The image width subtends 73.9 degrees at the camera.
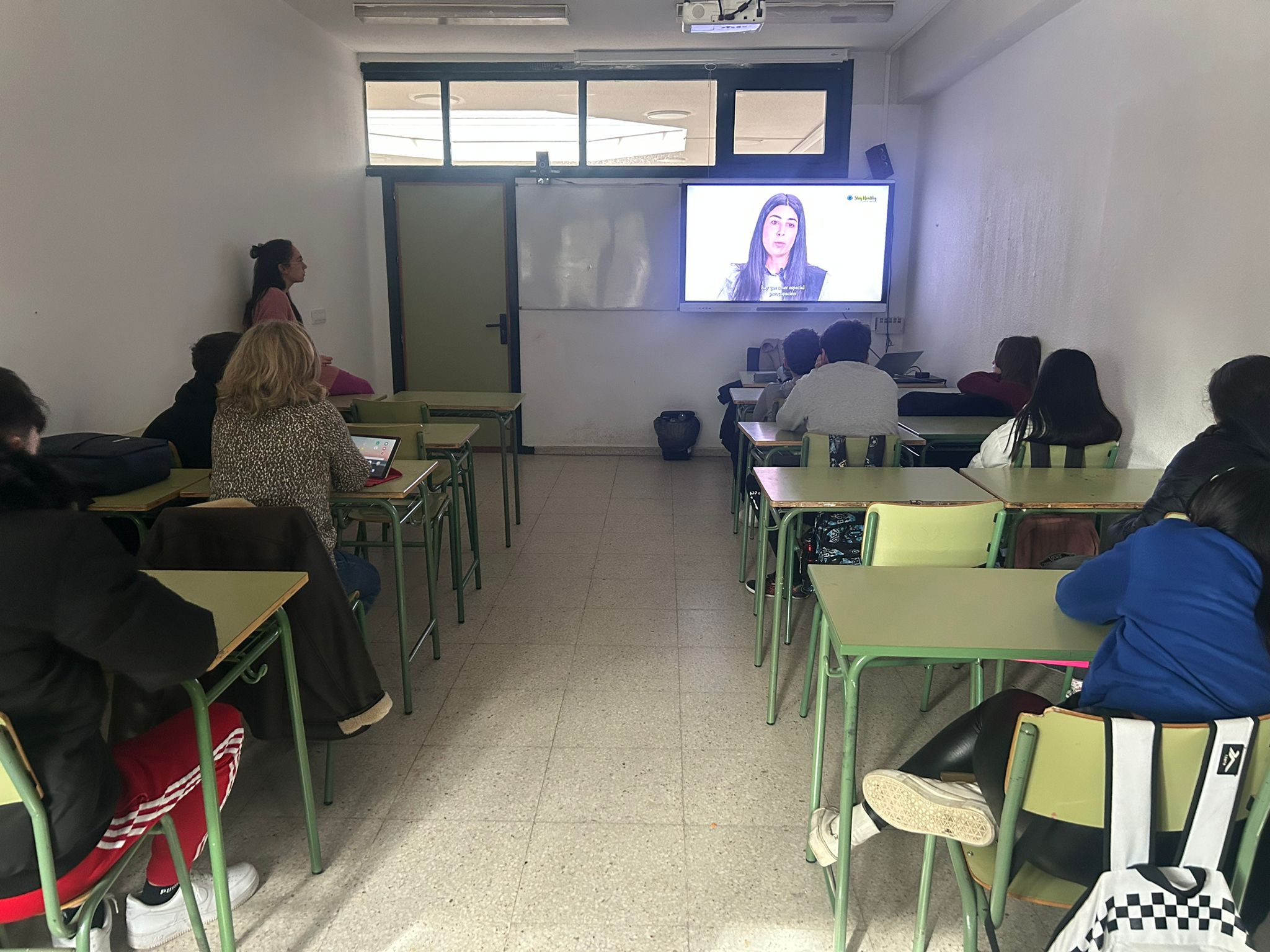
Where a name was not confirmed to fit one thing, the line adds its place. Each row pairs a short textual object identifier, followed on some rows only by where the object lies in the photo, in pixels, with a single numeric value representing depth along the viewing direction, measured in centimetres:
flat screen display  611
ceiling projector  438
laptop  532
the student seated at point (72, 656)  121
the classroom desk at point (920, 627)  157
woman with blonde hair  242
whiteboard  636
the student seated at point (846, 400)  346
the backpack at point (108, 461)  258
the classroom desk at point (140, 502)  253
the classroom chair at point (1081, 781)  118
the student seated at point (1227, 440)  218
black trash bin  649
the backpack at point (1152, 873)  117
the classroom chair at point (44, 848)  117
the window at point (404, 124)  634
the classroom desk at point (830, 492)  256
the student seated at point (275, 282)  428
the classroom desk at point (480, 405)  431
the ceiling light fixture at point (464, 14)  498
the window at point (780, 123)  621
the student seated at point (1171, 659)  130
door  648
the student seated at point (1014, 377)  412
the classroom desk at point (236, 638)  154
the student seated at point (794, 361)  403
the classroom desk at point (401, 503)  260
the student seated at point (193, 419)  304
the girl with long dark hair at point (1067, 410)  304
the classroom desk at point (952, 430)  366
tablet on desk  279
